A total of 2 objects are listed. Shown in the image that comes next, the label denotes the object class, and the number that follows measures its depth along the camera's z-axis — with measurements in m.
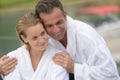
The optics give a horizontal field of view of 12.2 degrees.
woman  3.37
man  3.35
